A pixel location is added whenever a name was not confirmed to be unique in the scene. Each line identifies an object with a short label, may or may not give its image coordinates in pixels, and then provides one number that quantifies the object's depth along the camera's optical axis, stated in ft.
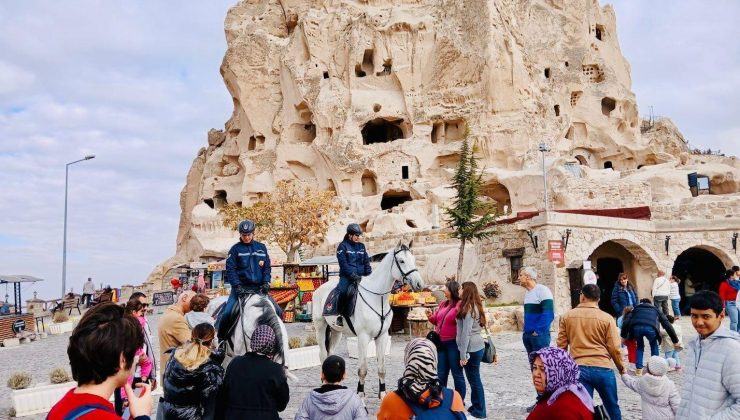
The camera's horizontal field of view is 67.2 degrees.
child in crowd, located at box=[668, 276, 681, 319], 55.16
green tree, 67.46
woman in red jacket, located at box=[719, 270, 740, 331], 40.65
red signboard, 55.21
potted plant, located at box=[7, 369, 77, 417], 26.35
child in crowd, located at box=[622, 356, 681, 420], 15.92
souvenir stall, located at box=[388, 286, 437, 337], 50.44
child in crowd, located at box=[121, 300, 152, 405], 17.73
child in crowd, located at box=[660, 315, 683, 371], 30.91
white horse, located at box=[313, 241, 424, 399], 25.05
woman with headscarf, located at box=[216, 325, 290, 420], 12.93
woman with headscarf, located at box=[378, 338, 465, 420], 10.77
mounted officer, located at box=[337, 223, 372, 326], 26.61
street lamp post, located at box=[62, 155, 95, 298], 80.07
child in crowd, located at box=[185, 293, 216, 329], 21.53
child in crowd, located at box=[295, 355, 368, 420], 12.66
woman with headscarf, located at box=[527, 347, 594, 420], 10.27
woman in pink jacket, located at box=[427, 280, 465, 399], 21.94
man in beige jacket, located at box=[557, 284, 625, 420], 16.88
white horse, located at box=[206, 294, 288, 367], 20.88
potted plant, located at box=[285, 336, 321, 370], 36.78
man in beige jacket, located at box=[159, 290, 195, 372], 20.43
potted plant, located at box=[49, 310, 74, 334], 68.39
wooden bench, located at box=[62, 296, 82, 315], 90.34
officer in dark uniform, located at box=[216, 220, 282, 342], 21.72
